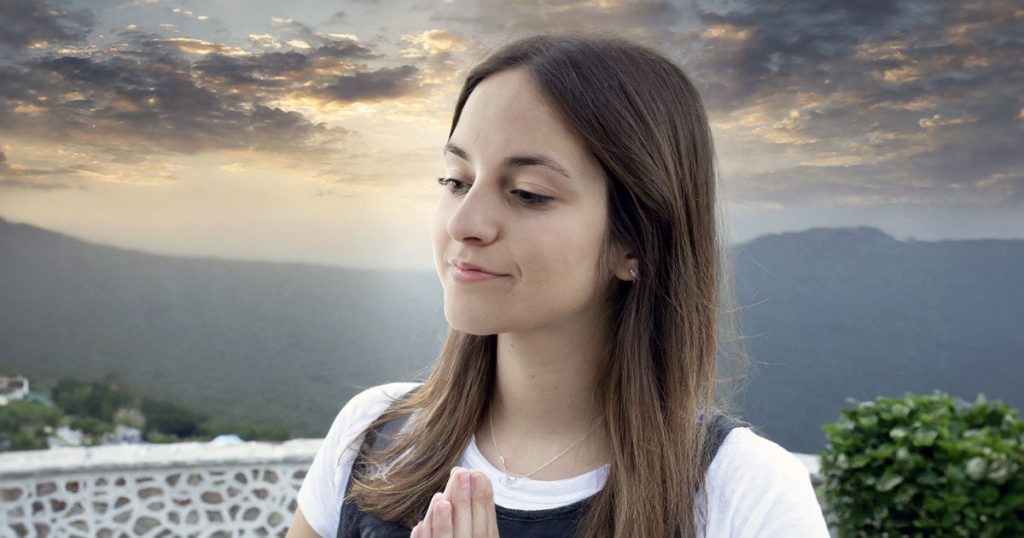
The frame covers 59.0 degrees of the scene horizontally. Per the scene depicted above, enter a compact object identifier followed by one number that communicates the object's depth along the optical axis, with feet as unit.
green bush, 7.92
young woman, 3.25
